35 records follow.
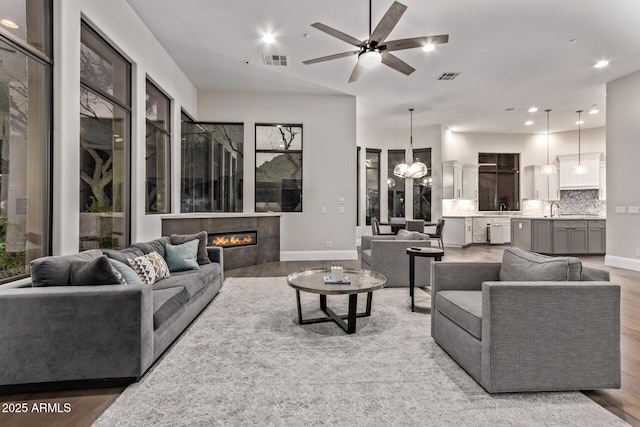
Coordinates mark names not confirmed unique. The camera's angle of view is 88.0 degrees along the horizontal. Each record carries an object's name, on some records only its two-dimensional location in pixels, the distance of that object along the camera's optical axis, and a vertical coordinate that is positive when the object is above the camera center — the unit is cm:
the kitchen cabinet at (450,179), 959 +96
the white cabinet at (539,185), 976 +83
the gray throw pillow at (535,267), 211 -38
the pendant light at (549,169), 928 +124
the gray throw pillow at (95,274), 218 -42
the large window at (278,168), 720 +96
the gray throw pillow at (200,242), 409 -38
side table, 362 -46
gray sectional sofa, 195 -74
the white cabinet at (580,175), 893 +111
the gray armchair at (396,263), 456 -70
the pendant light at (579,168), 897 +121
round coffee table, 285 -66
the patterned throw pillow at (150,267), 303 -54
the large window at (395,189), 1018 +71
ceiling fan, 318 +175
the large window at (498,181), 1055 +100
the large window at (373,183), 1000 +88
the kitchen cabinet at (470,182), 996 +91
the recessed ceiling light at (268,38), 467 +249
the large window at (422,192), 1000 +61
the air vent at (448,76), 604 +252
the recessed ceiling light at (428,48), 493 +248
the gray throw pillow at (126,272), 254 -48
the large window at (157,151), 482 +95
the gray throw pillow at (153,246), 359 -39
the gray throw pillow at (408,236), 482 -35
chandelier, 839 +106
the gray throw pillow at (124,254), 295 -41
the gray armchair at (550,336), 192 -72
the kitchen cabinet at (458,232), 935 -56
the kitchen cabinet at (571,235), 815 -55
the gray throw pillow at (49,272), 217 -41
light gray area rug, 175 -109
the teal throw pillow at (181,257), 375 -52
